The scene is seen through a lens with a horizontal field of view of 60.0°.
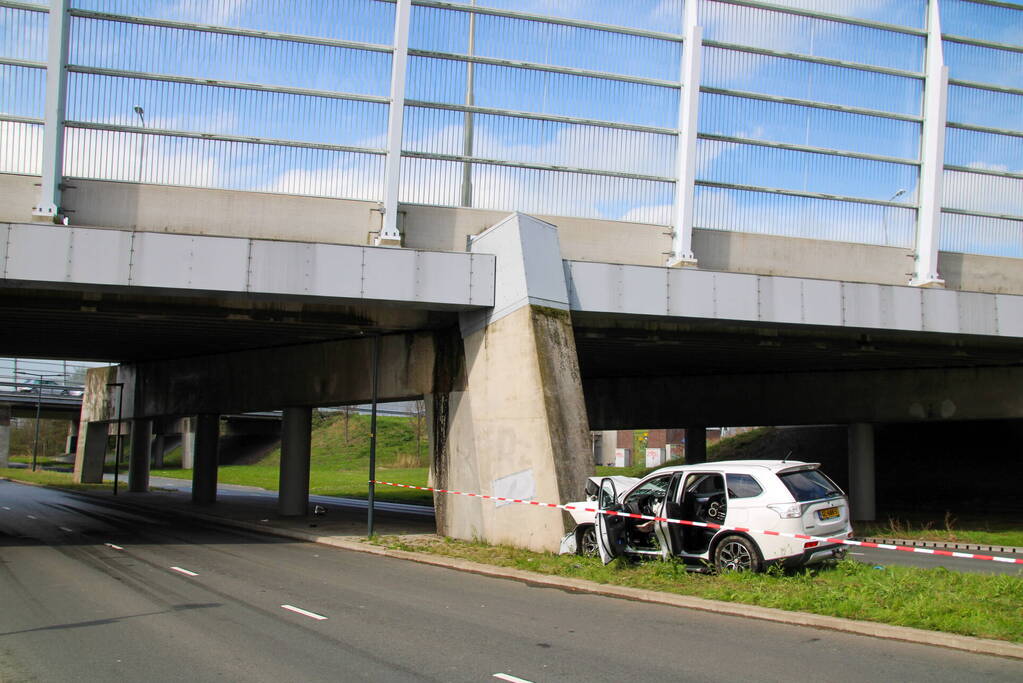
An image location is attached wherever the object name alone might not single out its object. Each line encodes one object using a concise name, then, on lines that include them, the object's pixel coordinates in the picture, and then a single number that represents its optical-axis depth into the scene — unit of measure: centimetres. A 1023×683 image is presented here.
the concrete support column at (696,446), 3653
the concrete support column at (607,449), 7194
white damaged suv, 1150
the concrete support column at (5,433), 7048
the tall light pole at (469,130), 1991
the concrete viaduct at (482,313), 1622
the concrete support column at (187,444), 7681
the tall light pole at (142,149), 1828
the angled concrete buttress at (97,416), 3775
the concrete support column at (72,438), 9500
